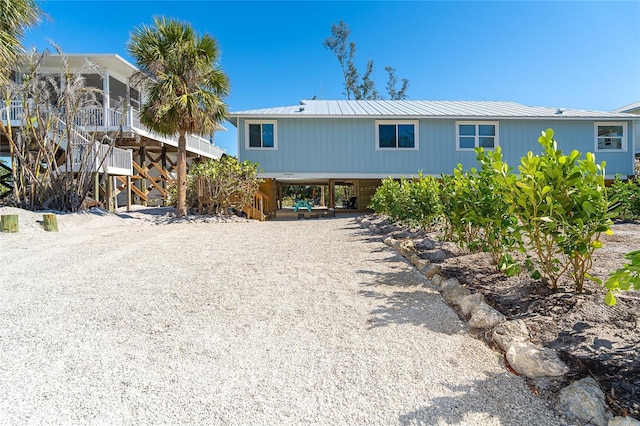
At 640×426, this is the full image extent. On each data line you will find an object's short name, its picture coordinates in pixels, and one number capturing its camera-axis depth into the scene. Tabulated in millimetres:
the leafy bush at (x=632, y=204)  8086
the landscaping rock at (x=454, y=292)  3379
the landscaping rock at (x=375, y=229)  8461
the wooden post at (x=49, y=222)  9062
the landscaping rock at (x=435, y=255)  4777
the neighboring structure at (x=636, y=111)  20781
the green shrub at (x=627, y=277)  1576
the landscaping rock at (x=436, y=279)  3910
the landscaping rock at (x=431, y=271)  4152
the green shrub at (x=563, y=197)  2486
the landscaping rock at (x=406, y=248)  5398
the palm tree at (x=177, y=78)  11633
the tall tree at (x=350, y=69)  30812
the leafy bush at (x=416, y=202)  5865
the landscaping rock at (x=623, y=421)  1610
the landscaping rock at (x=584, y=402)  1729
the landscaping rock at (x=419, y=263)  4525
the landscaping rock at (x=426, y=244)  5496
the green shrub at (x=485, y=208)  3177
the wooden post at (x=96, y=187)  12719
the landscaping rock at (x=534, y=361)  2068
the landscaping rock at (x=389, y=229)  7895
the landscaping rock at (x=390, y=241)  6383
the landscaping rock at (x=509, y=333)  2418
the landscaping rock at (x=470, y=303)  3041
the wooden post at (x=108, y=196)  14078
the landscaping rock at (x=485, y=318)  2734
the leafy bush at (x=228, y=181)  11977
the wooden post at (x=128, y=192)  15086
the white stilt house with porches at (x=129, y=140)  14781
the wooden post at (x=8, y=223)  8211
